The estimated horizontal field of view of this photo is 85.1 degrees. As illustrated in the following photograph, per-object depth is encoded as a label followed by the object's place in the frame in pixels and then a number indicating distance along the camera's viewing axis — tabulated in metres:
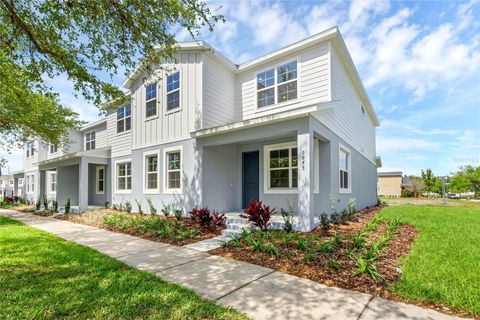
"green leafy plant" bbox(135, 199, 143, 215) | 11.20
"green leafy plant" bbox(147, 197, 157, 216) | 10.61
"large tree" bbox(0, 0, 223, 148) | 6.08
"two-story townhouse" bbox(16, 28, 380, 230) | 8.48
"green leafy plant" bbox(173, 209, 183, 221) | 9.19
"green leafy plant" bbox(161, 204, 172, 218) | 10.06
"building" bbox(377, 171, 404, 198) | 41.16
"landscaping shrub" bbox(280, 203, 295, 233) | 7.01
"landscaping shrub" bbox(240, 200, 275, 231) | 6.89
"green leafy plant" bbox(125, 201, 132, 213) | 11.98
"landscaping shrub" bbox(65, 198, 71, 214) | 13.30
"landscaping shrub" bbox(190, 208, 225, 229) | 7.93
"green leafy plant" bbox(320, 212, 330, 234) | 7.13
